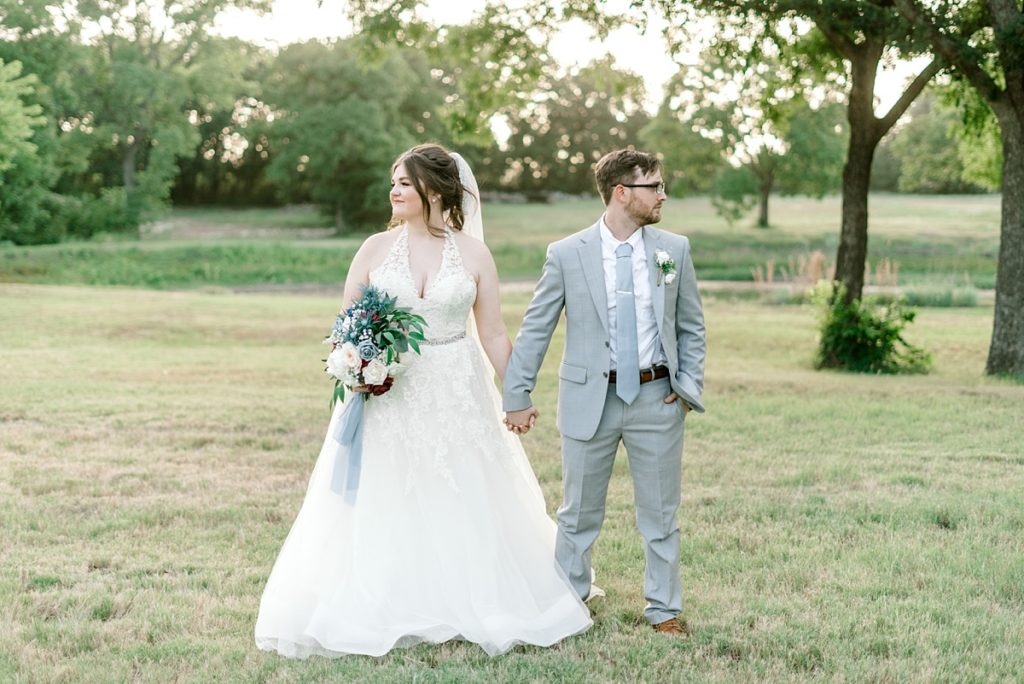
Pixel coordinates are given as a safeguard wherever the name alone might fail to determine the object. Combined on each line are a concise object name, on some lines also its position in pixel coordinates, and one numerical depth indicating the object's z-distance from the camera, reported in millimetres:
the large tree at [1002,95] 11547
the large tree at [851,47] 11875
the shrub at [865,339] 14281
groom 4551
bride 4562
